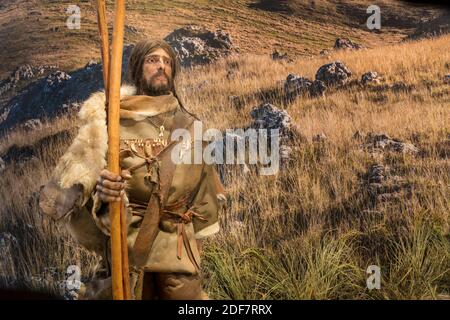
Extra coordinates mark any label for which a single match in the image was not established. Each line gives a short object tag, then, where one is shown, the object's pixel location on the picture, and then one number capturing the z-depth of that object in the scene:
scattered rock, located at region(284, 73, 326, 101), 4.33
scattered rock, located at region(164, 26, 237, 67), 4.38
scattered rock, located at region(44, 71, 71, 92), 4.47
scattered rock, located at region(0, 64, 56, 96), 4.49
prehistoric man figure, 3.50
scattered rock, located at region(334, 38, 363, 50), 4.34
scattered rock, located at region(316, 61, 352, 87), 4.32
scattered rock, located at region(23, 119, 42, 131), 4.45
